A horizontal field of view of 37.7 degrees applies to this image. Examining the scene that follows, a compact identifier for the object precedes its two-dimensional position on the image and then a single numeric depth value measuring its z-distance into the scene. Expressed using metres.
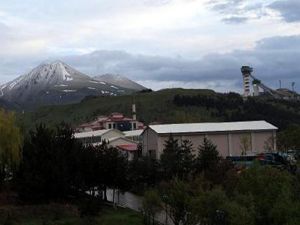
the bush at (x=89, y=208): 29.95
